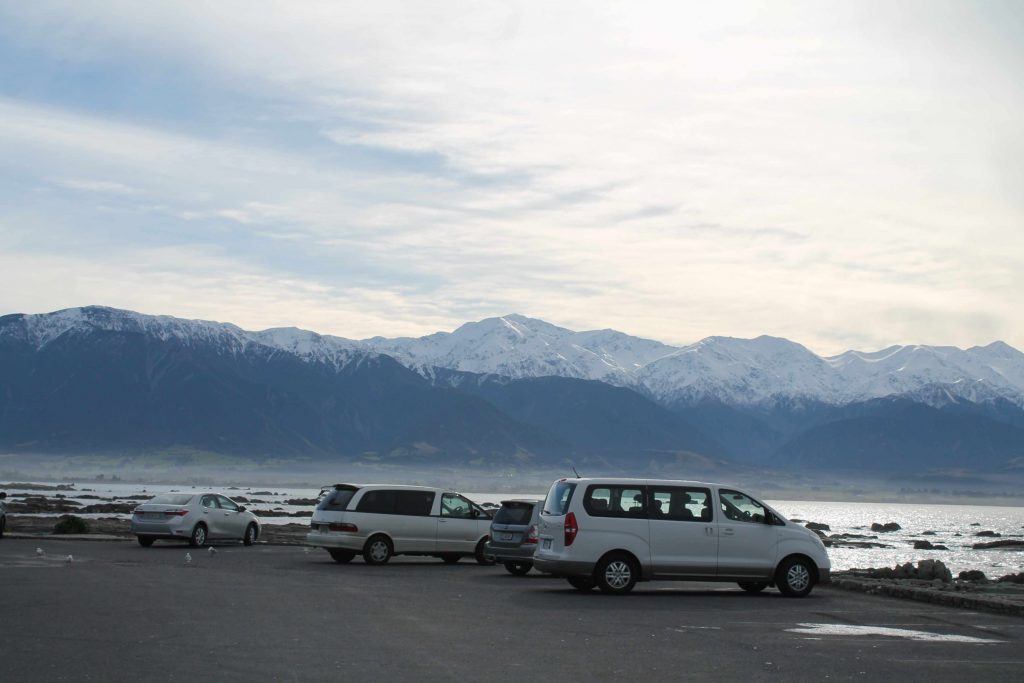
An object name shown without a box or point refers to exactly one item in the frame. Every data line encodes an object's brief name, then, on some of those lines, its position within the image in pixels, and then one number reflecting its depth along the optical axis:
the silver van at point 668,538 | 22.81
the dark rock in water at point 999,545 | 102.54
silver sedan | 37.19
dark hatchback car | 28.38
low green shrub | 47.88
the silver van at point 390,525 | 31.48
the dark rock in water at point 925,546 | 100.31
